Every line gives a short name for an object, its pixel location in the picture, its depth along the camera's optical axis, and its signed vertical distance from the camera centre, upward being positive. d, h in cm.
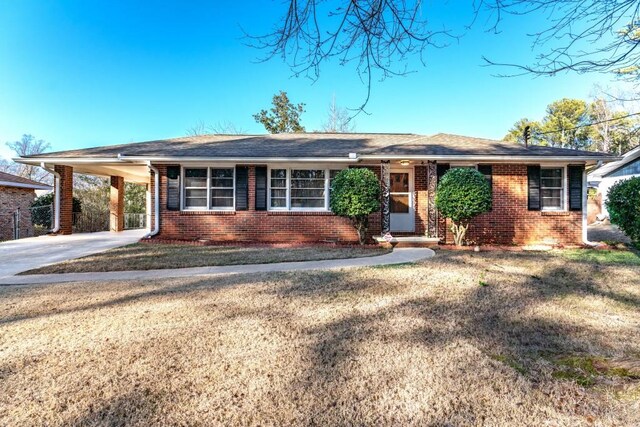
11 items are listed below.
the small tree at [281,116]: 2730 +788
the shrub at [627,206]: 791 +22
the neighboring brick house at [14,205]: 1452 +19
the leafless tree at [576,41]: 281 +150
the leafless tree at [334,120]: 2581 +727
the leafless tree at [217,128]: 2892 +723
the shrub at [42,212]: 1473 -11
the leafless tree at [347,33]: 296 +165
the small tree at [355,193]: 896 +52
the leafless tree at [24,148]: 3694 +694
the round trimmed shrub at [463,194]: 865 +50
